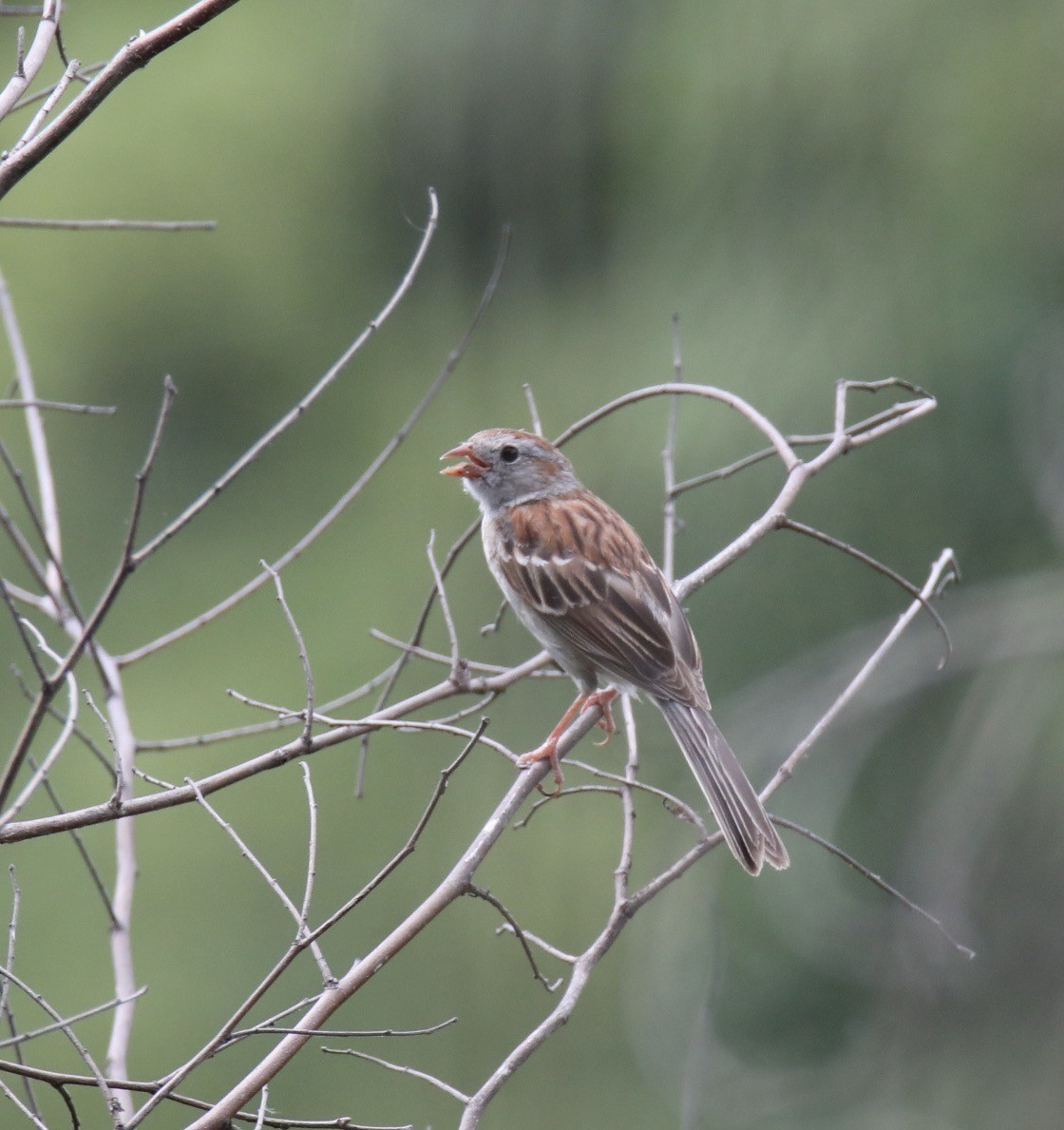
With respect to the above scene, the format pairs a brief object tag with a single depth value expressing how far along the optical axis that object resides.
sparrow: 7.39
